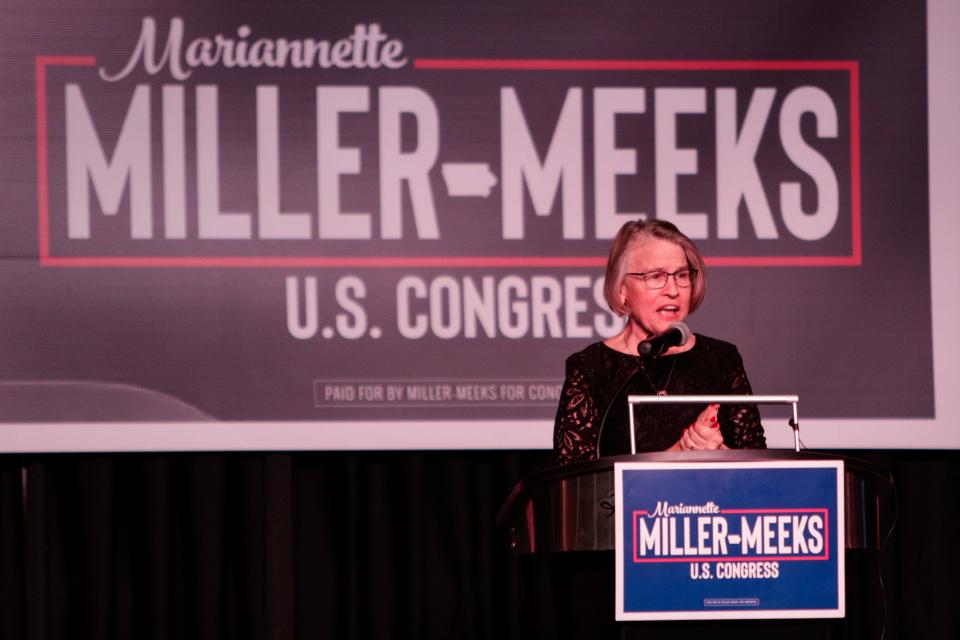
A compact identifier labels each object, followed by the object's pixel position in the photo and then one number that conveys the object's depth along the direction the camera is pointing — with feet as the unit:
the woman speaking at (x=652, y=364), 42.88
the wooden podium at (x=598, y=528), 40.24
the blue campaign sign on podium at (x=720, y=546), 40.15
